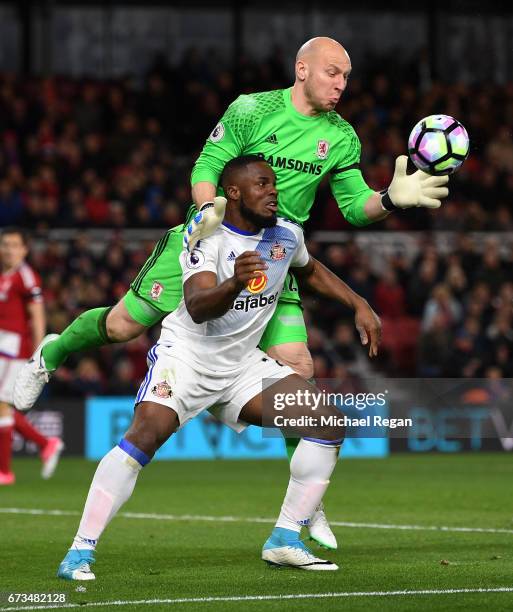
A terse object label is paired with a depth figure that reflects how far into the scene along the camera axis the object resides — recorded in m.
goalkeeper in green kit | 16.12
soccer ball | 15.17
